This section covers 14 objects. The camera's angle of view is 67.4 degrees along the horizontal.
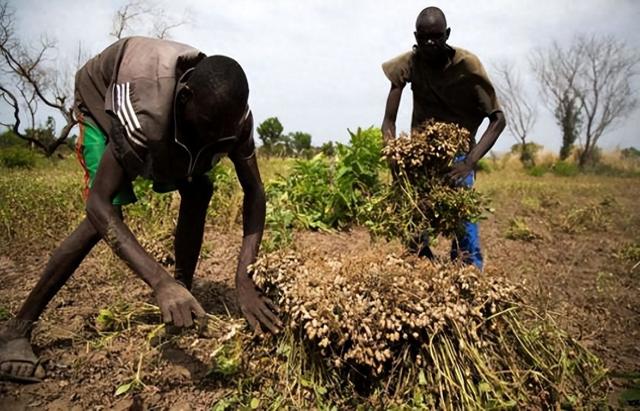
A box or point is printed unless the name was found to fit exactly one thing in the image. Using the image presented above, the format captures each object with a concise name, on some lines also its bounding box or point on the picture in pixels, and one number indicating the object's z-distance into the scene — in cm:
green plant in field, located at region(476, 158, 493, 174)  1883
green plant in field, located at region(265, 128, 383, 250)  533
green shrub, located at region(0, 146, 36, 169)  1114
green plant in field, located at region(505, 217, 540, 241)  617
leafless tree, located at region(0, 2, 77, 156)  1706
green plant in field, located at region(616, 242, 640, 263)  511
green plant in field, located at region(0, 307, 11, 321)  279
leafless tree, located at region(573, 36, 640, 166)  2959
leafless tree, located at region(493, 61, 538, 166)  2651
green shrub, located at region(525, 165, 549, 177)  1977
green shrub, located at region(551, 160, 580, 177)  2148
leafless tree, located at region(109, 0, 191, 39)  1891
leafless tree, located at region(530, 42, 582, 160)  2952
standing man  298
